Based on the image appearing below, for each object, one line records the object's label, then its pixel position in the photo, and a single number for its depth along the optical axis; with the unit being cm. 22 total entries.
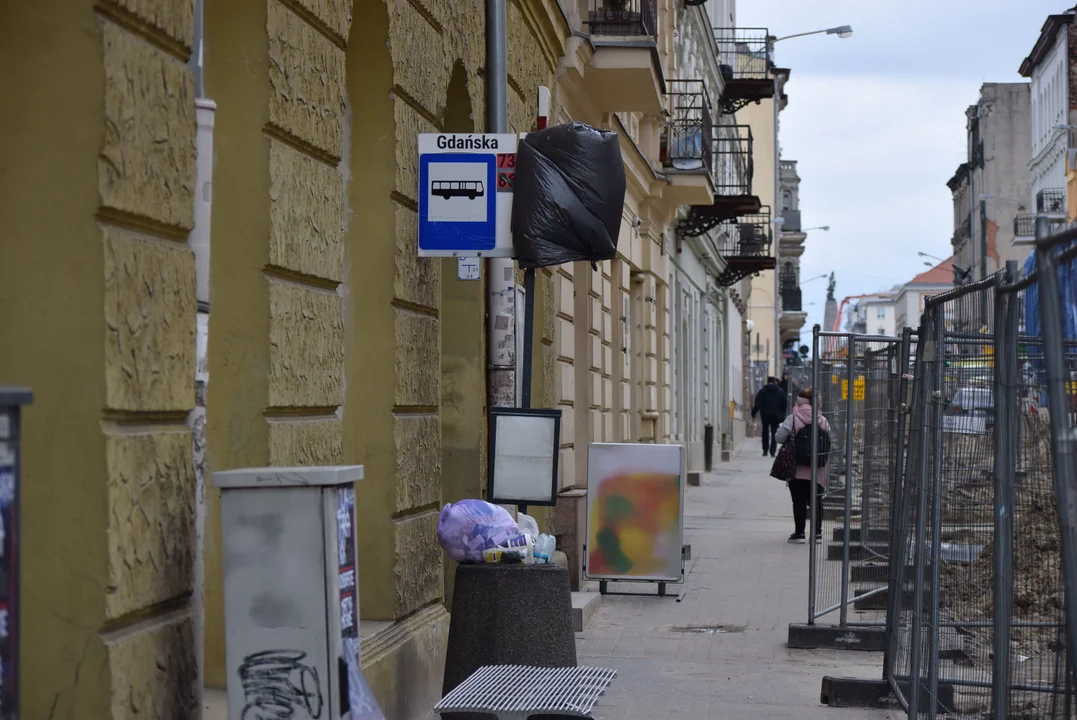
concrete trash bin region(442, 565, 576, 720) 1289
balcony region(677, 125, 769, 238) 5350
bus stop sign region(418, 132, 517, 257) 1384
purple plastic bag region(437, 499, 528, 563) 1312
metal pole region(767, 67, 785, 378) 9509
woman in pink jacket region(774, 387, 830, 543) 2881
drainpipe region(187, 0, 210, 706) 872
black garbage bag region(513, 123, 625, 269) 1364
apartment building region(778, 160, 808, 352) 14177
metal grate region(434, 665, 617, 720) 1011
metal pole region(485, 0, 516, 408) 1753
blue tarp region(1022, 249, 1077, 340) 732
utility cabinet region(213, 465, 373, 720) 801
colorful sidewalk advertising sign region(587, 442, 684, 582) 2229
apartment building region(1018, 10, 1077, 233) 12567
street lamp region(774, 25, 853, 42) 8045
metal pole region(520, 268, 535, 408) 1358
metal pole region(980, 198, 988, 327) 12672
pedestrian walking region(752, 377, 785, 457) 6429
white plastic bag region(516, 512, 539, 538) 1388
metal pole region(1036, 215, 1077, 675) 685
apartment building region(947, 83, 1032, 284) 15717
